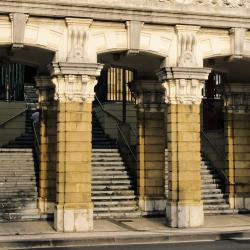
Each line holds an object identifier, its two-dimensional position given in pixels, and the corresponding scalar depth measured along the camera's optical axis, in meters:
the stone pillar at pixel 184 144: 19.36
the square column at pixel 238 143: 24.09
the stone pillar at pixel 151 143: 22.91
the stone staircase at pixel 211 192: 23.55
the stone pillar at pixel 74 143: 18.36
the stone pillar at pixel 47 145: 21.83
